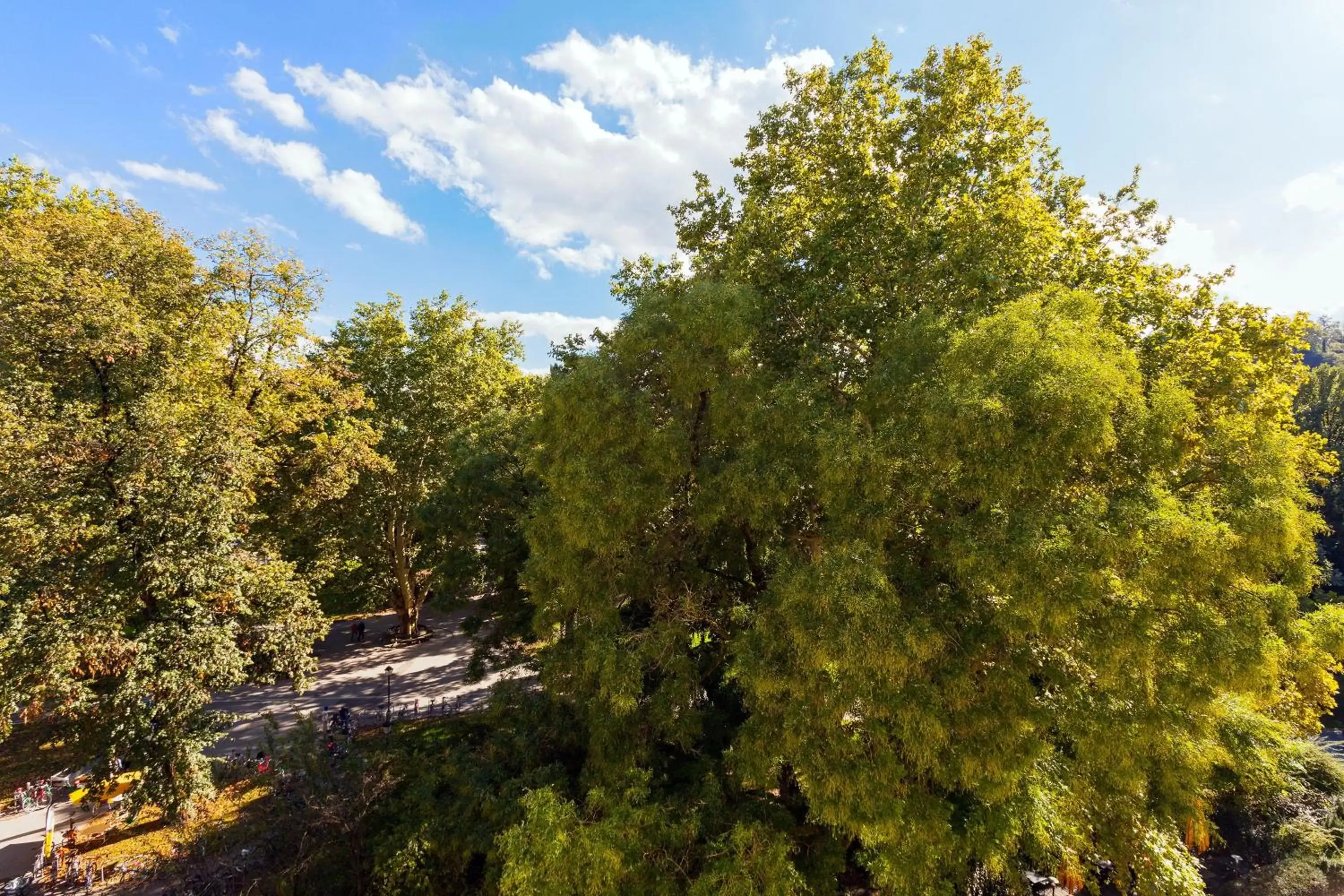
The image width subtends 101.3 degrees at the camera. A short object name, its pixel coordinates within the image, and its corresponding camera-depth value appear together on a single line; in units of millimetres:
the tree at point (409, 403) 19109
